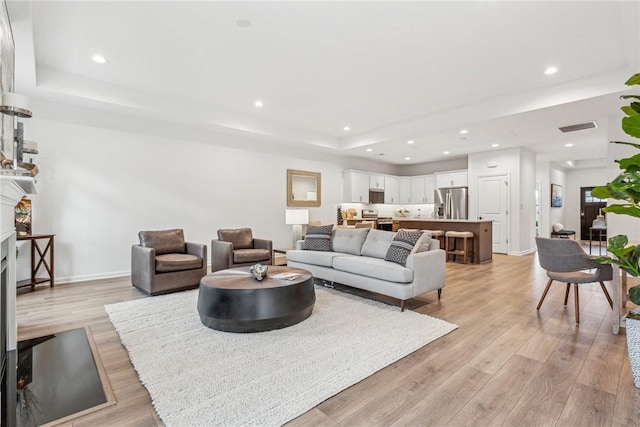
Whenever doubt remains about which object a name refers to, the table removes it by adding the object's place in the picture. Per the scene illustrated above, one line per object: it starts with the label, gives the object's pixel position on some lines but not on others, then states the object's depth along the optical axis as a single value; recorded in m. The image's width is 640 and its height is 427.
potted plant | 1.88
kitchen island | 6.59
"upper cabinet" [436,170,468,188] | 8.99
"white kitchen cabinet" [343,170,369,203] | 8.77
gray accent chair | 3.16
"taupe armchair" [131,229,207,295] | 4.11
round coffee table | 2.83
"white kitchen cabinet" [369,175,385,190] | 9.41
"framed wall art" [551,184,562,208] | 10.51
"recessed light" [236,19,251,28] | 3.06
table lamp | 6.70
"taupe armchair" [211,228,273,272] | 4.98
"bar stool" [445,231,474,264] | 6.55
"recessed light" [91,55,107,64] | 3.80
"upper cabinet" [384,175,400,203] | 9.99
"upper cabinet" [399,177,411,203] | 10.52
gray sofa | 3.51
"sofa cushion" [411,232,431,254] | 3.73
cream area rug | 1.82
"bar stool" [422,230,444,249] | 6.91
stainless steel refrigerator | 8.79
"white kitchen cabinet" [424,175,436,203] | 9.83
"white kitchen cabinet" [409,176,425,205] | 10.18
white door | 7.92
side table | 4.33
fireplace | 1.76
